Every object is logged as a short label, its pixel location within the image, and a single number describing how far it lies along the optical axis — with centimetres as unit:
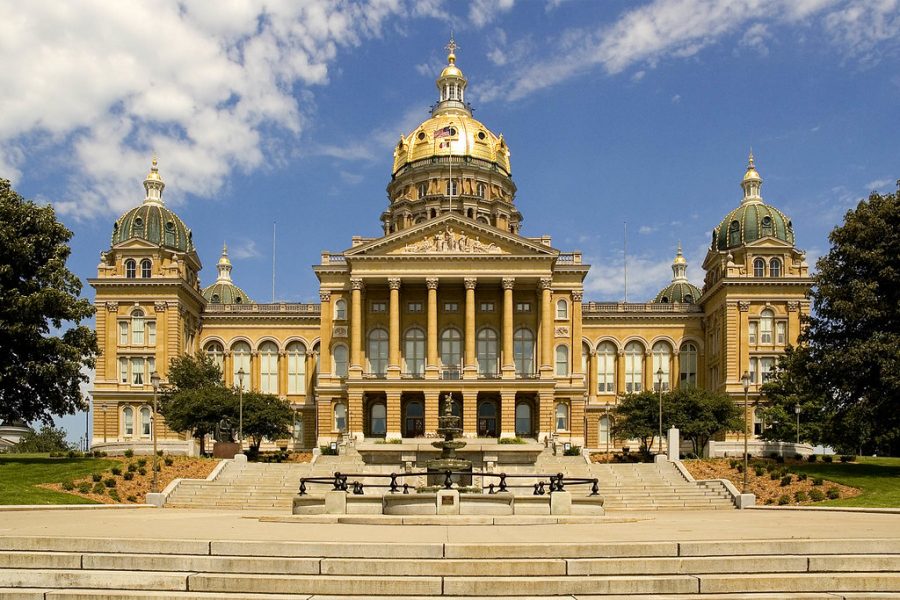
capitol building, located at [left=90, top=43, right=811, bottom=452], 7738
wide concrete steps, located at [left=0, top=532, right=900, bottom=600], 1648
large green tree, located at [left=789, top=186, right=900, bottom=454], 5147
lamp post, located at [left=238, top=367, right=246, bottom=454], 6525
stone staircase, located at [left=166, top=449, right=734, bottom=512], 4441
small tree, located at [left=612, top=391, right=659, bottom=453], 7119
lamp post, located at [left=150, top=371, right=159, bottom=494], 4460
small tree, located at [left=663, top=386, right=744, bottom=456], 7031
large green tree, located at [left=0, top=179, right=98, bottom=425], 5216
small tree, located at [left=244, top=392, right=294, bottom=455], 7069
